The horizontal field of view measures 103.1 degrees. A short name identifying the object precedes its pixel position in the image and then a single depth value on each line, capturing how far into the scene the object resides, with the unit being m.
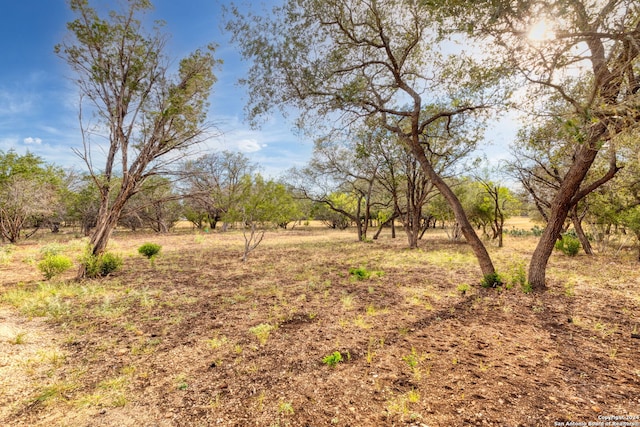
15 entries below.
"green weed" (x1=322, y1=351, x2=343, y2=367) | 4.00
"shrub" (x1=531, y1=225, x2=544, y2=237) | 30.98
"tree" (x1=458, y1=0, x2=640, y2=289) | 4.04
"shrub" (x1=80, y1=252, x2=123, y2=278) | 9.54
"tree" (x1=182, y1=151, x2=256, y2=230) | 9.85
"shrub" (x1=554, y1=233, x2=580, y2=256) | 14.41
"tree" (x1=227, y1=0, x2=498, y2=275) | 7.72
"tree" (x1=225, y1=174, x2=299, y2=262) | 14.41
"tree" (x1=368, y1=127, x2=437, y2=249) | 18.20
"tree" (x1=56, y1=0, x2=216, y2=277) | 9.23
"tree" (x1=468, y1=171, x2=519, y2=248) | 22.08
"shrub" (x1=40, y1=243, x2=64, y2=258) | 14.23
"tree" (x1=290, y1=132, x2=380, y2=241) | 21.64
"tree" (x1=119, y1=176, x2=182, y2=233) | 31.18
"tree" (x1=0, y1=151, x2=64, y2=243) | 18.16
